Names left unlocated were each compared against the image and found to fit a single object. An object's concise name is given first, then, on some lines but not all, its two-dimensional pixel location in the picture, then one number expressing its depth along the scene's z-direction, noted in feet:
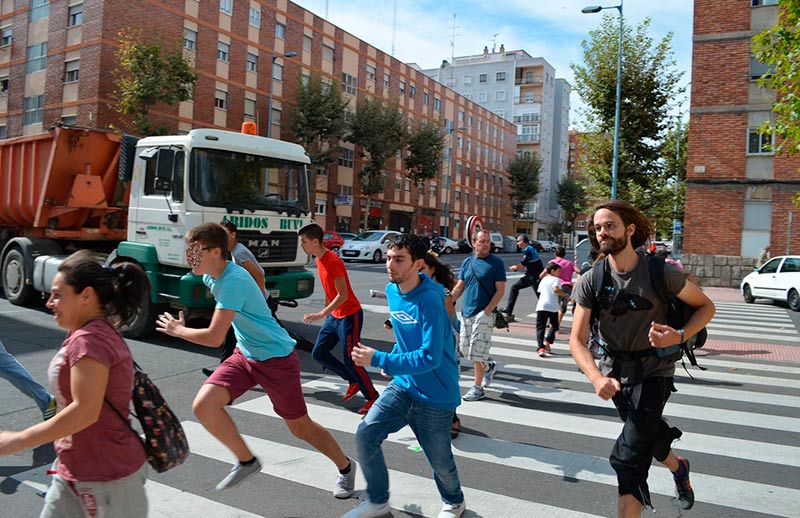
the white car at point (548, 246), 200.54
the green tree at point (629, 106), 81.71
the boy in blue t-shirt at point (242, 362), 11.45
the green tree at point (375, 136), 139.44
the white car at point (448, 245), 139.78
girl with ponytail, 6.94
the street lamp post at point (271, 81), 120.20
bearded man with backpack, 9.97
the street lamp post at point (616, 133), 75.61
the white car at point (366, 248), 100.17
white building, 264.52
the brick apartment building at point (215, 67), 98.94
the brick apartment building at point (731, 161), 77.05
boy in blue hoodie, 10.61
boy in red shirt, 18.63
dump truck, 27.20
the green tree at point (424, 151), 158.40
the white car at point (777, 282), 56.03
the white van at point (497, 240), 166.09
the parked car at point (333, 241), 104.83
